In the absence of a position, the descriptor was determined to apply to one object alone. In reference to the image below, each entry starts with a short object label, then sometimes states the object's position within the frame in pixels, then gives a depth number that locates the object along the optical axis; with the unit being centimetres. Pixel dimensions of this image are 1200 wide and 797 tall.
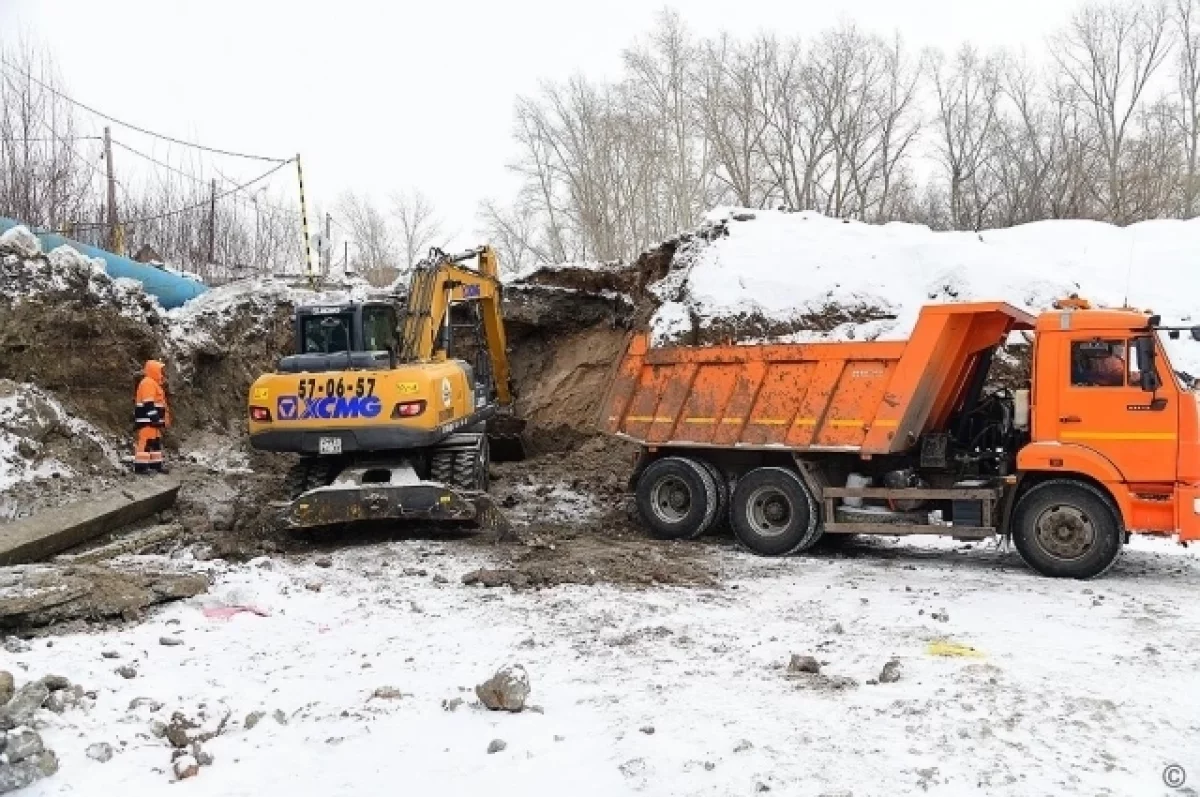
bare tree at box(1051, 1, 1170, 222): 3425
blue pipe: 1234
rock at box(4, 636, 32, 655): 502
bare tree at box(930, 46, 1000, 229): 3759
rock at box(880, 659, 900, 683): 492
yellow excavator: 856
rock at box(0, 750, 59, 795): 368
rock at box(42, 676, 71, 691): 441
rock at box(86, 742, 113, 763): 396
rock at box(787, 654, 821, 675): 509
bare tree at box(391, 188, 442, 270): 5648
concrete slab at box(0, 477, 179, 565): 732
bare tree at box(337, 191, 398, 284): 5259
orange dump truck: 731
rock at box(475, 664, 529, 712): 448
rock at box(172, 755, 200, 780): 387
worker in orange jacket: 1034
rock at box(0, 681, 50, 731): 400
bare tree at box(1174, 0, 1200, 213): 3319
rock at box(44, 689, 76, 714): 424
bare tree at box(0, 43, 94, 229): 1512
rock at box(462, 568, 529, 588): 698
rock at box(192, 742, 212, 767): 397
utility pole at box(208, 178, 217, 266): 2064
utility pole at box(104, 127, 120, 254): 1739
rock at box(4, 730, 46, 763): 374
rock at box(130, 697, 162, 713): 446
